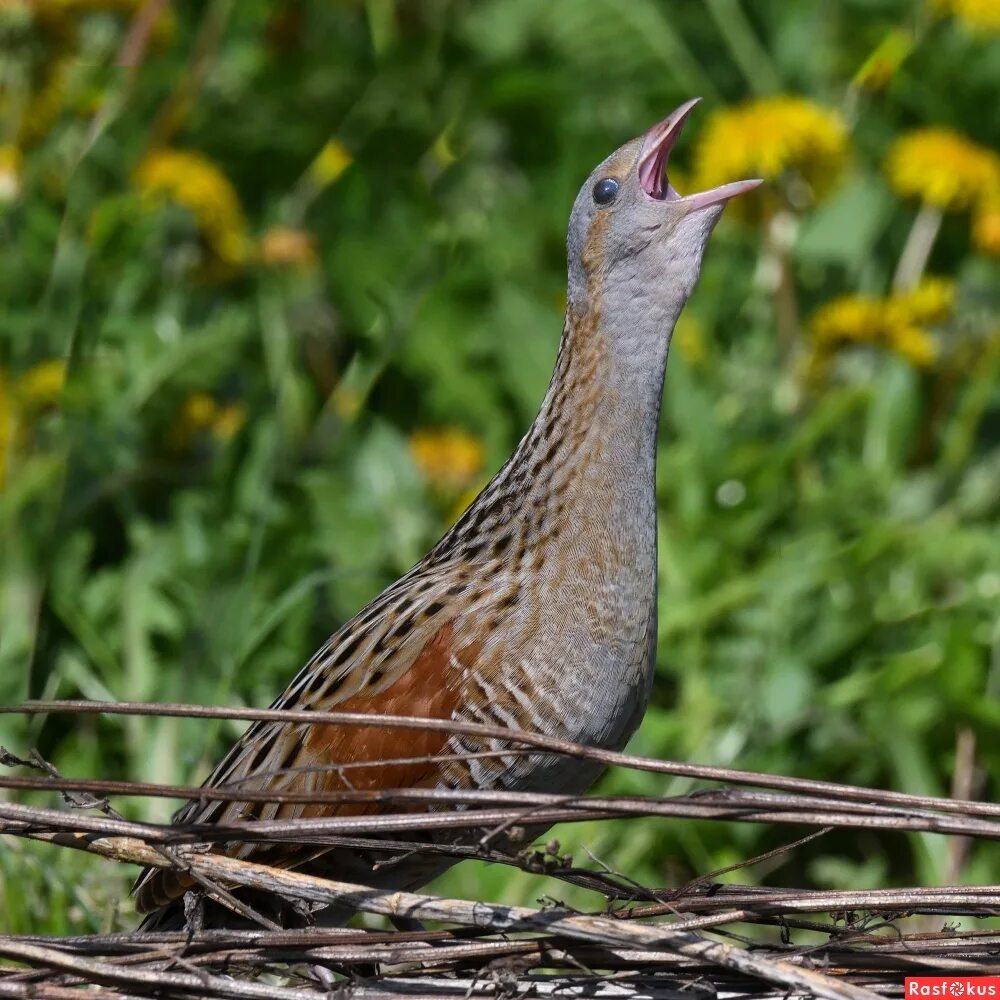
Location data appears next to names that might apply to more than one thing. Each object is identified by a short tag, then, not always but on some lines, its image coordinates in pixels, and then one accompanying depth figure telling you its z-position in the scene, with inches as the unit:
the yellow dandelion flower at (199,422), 384.5
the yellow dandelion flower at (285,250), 433.4
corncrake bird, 208.1
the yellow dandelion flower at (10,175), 416.5
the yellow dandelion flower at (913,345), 413.7
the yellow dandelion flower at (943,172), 435.5
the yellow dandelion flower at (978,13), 447.2
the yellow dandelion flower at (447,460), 398.9
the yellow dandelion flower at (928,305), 420.2
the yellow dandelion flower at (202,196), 431.8
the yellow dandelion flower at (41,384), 368.2
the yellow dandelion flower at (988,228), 432.5
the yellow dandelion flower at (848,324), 420.2
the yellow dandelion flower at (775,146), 421.1
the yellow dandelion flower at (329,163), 495.8
